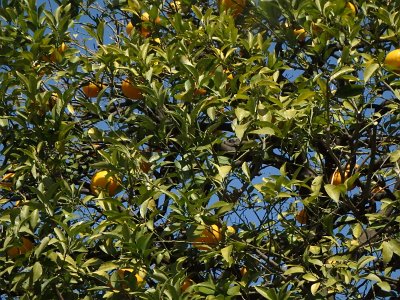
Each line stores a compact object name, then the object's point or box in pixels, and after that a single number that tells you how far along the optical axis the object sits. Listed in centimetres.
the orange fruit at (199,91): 337
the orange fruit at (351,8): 349
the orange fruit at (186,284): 311
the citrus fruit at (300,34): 362
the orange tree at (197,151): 291
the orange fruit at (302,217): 364
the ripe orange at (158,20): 399
